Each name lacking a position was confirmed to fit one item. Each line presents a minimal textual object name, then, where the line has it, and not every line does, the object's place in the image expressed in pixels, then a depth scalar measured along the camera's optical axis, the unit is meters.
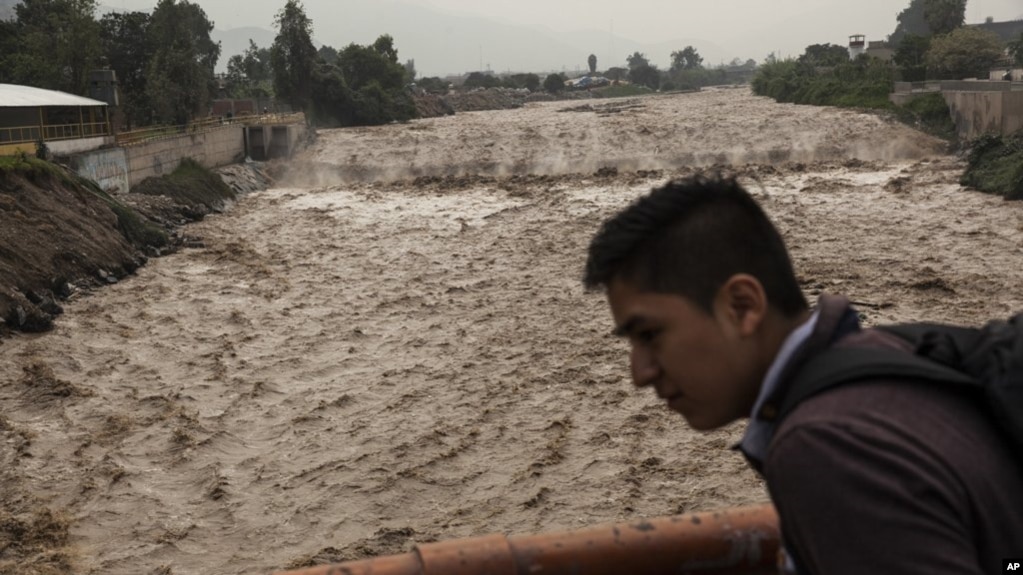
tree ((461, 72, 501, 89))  115.86
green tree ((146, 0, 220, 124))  35.78
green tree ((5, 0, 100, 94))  34.62
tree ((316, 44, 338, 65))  165.24
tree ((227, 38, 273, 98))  68.18
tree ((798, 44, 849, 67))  76.88
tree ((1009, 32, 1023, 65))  54.38
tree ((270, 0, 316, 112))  53.28
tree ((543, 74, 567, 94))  108.94
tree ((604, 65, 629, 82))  156.48
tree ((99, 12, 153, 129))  40.53
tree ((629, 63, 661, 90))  138.62
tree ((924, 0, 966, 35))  71.81
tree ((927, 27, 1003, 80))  47.78
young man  1.35
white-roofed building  24.94
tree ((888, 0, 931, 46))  160.38
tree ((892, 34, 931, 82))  48.61
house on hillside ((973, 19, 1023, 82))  155.88
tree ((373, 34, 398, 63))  66.38
